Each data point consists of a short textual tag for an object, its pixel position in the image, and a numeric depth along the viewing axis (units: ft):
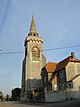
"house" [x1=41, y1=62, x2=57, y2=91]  82.61
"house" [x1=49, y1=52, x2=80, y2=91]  64.02
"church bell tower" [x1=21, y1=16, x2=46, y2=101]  104.52
